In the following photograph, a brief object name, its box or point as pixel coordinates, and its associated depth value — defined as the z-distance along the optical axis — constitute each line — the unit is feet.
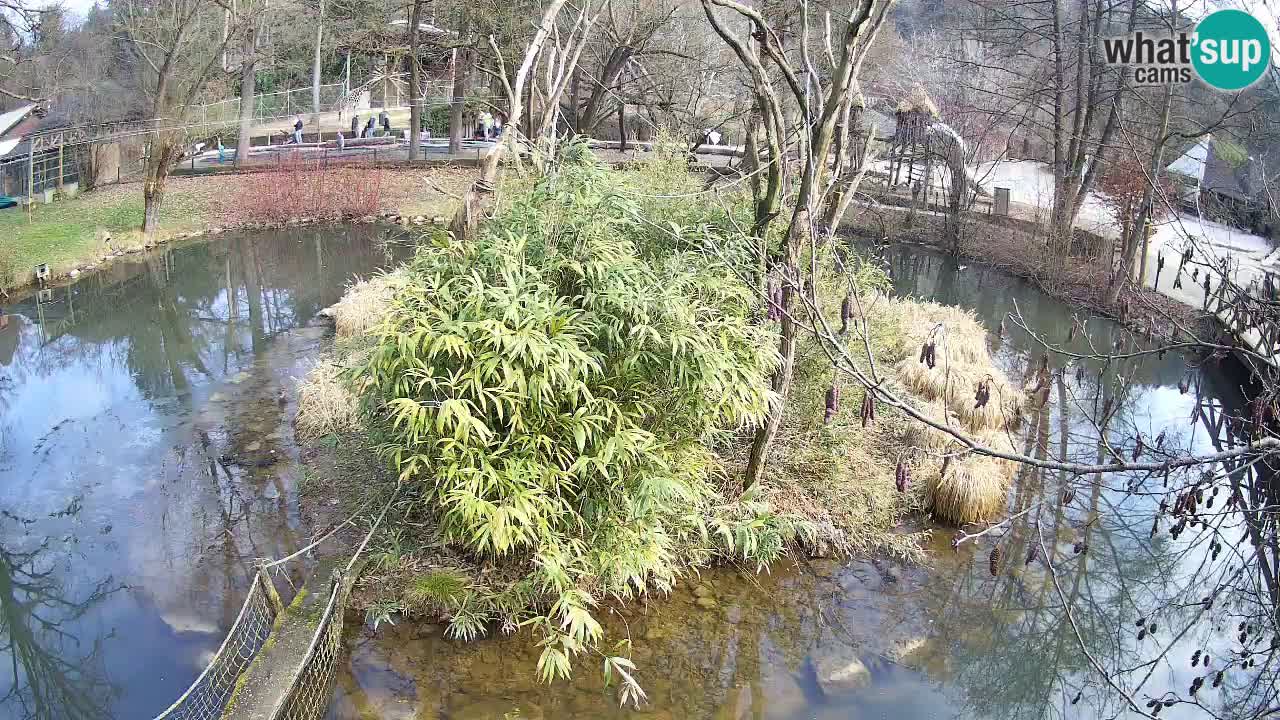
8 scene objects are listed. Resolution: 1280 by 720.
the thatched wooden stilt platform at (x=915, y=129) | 56.75
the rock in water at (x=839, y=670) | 17.37
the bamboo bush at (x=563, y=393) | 16.22
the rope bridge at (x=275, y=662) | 14.87
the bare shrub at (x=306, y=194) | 54.90
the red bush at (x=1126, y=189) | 40.42
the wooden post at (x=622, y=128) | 62.23
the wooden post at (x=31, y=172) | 47.25
